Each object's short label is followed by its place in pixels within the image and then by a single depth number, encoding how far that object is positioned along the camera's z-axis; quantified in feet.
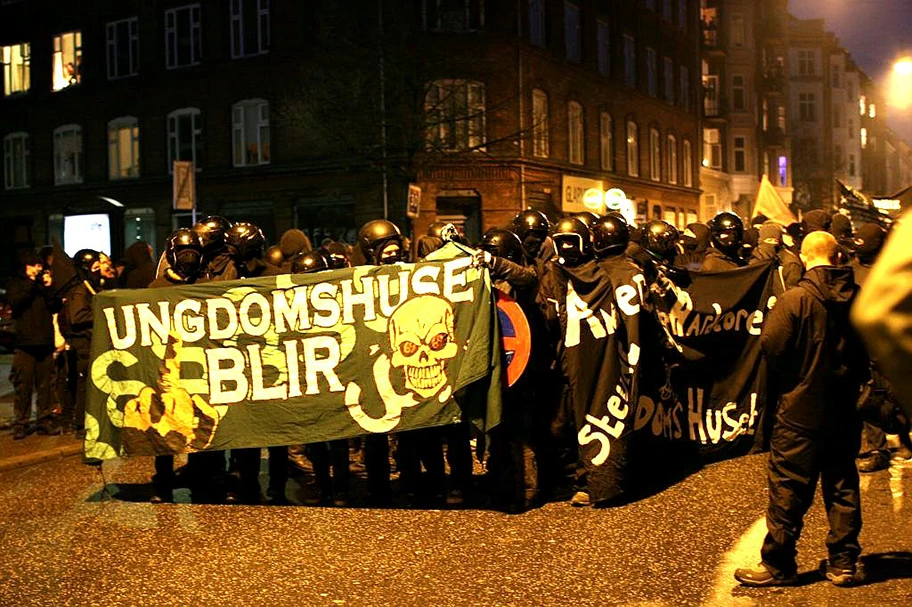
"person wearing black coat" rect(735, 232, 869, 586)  17.78
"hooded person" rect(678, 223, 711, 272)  39.52
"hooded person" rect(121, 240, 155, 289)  40.34
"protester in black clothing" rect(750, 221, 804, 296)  30.48
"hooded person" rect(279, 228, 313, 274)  40.24
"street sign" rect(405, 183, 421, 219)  64.28
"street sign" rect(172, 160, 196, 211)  54.29
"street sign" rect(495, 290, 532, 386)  24.30
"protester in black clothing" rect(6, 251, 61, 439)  36.76
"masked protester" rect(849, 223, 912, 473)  27.25
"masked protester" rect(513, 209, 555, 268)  29.17
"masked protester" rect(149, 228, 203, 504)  27.50
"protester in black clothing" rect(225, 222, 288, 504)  27.04
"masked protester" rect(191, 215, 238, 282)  28.12
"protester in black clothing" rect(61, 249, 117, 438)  35.40
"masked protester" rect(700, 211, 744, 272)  33.58
